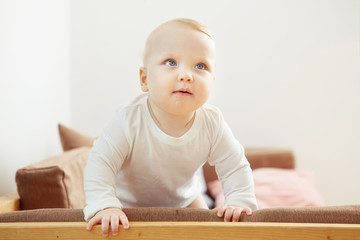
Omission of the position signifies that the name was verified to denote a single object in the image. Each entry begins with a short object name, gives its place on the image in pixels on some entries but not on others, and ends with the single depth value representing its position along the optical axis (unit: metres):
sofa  0.68
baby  0.93
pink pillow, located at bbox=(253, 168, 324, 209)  1.97
